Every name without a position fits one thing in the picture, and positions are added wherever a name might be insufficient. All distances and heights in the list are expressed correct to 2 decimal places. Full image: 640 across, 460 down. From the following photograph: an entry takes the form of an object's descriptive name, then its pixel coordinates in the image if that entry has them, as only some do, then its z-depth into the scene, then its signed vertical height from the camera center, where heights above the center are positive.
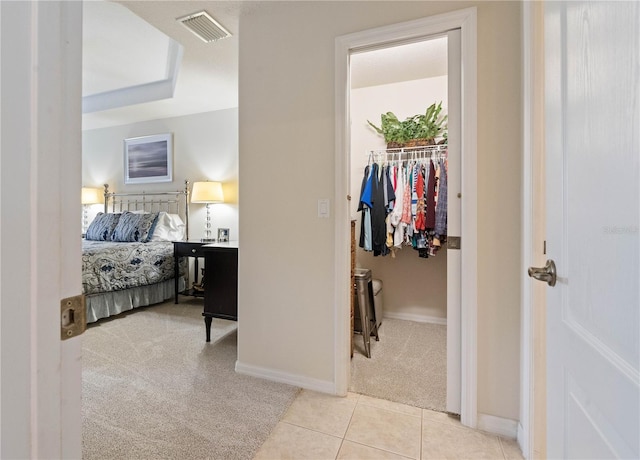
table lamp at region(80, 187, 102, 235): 4.56 +0.54
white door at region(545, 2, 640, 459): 0.48 +0.00
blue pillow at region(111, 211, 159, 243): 3.73 +0.03
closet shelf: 2.81 +0.77
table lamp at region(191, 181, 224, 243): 3.68 +0.47
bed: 2.91 -0.21
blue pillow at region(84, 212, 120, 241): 3.93 +0.05
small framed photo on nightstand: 3.84 -0.05
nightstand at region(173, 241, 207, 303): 3.32 -0.24
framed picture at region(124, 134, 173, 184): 4.23 +1.05
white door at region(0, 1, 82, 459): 0.38 +0.01
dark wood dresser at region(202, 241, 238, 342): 2.38 -0.43
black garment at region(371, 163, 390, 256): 2.73 +0.12
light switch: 1.78 +0.13
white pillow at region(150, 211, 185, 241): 3.74 +0.03
